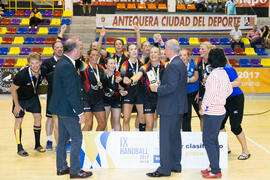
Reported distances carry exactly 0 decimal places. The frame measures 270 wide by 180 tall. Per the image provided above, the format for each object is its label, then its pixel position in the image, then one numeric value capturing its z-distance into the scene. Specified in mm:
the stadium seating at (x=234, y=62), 15653
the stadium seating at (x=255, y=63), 15797
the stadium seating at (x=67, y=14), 18042
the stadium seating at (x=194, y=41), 16891
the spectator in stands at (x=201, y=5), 18547
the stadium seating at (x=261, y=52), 16562
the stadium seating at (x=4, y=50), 16188
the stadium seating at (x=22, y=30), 17188
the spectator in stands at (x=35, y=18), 17094
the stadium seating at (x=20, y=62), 15268
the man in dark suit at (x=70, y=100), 4551
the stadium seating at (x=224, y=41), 16953
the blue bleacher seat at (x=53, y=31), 17106
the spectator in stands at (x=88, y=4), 18316
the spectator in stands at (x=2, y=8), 17914
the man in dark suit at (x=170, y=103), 4699
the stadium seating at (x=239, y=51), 16469
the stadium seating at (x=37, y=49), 16242
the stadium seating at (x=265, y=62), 15921
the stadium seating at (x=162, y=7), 18906
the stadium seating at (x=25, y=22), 17703
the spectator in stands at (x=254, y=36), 16583
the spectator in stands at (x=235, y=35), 16423
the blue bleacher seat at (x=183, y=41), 16891
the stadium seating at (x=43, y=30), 17141
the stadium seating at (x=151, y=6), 18797
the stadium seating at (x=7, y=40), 16734
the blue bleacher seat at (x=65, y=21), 17531
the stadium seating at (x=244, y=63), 15867
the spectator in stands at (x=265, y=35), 16609
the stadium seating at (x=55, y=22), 17562
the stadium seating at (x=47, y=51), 16025
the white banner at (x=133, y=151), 5414
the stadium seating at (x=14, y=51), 16188
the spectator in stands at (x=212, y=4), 18547
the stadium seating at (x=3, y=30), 17297
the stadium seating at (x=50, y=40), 16641
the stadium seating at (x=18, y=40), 16812
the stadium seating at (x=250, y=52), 16531
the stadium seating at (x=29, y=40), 16750
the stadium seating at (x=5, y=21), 17650
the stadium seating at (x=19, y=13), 18250
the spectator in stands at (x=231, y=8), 17406
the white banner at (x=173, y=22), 16859
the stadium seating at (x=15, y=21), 17720
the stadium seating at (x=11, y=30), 17219
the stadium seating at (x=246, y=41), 17191
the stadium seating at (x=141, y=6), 18719
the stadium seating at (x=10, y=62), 15352
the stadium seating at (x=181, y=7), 18788
